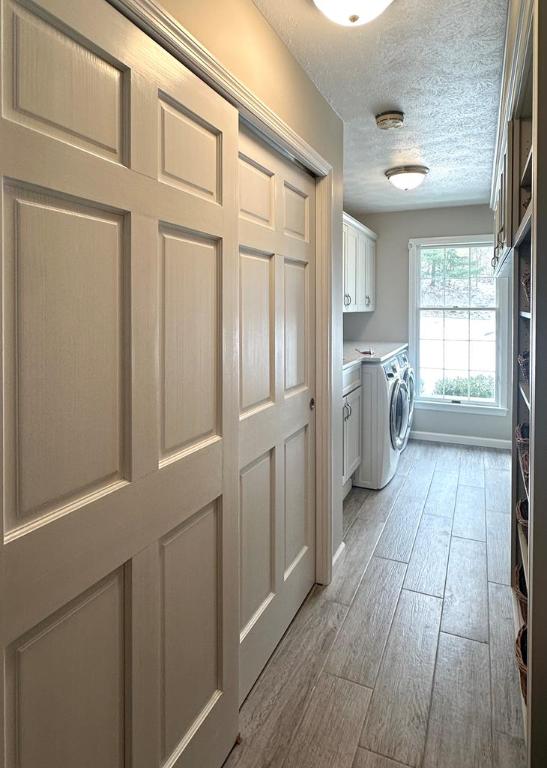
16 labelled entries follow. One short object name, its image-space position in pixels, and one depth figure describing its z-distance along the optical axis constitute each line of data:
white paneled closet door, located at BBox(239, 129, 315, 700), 1.72
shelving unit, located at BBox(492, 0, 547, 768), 1.14
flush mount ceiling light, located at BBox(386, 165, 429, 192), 3.47
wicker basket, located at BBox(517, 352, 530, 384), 2.03
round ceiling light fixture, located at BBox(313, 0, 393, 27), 1.52
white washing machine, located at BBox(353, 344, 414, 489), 3.75
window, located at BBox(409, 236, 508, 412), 4.86
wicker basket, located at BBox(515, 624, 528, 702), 1.67
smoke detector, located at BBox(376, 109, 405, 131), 2.54
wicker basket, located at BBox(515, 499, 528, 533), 1.85
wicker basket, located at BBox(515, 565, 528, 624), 2.04
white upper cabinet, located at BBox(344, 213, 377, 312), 4.12
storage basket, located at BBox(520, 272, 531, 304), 1.99
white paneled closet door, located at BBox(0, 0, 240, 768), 0.83
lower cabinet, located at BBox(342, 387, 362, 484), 3.40
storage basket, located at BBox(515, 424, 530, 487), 1.76
